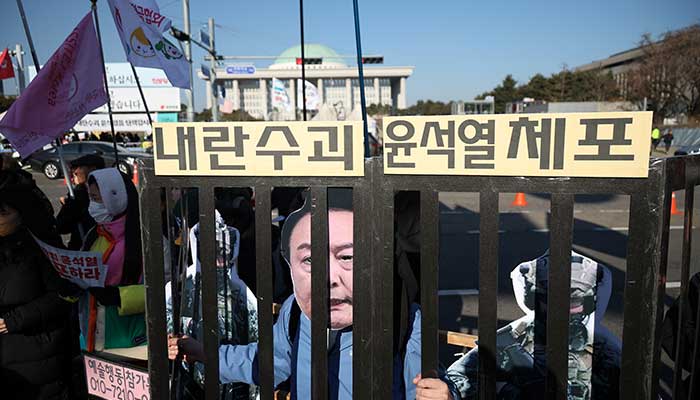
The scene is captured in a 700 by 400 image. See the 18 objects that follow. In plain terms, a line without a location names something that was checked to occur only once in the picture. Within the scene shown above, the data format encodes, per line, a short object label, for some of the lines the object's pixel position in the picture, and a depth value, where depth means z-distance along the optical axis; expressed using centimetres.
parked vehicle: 1825
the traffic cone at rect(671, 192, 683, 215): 936
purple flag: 279
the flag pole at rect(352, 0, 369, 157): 175
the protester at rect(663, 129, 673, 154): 2845
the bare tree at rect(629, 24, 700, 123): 3756
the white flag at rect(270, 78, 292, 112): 2502
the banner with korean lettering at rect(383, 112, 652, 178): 106
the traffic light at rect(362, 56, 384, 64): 4522
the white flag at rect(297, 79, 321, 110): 2539
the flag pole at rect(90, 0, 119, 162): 296
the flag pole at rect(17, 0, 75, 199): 332
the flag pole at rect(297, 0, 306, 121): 222
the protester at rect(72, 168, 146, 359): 261
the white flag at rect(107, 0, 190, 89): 343
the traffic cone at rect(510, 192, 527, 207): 1083
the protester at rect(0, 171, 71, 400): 252
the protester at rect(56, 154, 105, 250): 352
